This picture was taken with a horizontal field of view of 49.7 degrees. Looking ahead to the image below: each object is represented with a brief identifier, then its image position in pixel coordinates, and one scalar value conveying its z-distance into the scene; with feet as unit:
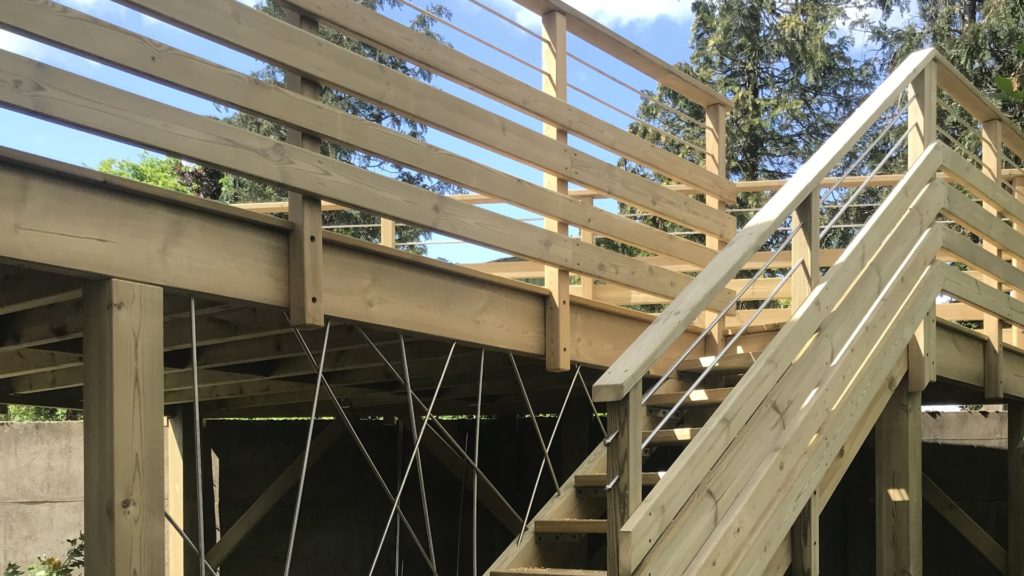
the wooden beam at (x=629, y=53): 14.47
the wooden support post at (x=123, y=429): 8.68
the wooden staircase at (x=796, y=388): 9.82
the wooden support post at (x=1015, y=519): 19.27
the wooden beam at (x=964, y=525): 19.62
